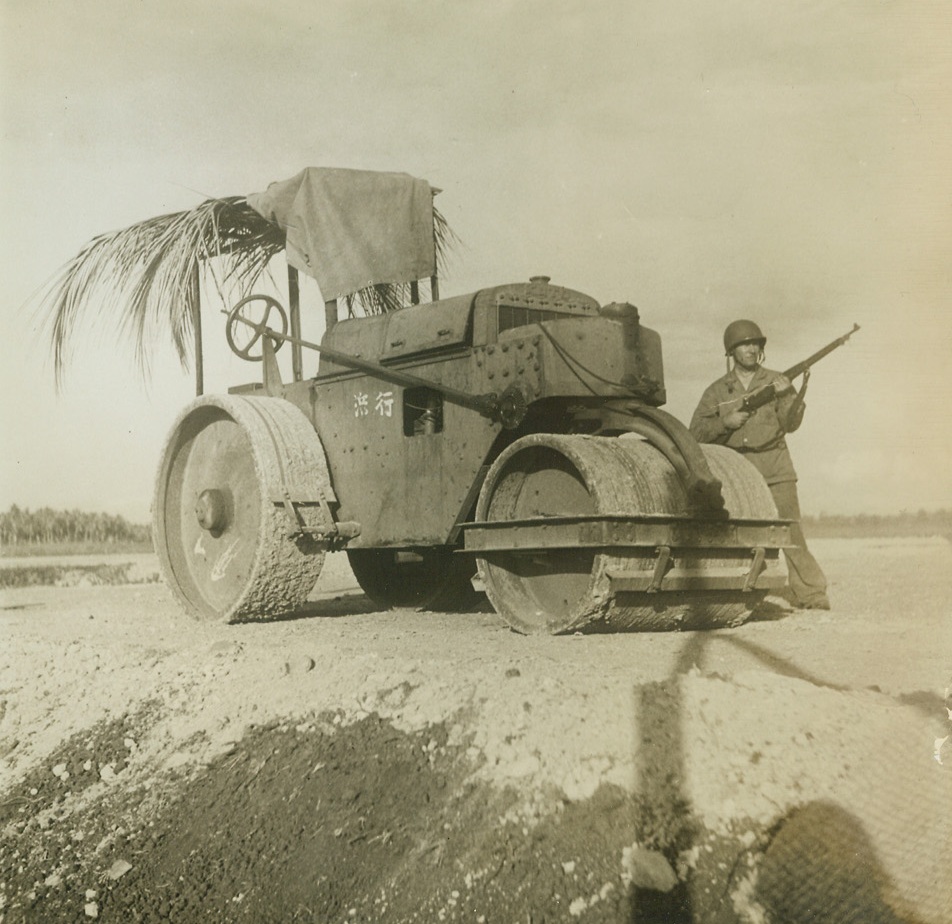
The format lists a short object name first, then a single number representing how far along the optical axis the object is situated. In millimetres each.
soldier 7750
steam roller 5945
